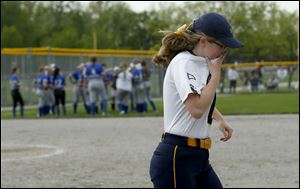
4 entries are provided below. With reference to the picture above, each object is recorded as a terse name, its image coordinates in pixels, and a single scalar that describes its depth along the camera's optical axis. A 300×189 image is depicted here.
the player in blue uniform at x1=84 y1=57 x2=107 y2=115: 24.16
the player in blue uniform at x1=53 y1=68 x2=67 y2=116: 25.08
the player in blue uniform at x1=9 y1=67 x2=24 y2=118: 24.88
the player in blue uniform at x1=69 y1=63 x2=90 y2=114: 26.16
